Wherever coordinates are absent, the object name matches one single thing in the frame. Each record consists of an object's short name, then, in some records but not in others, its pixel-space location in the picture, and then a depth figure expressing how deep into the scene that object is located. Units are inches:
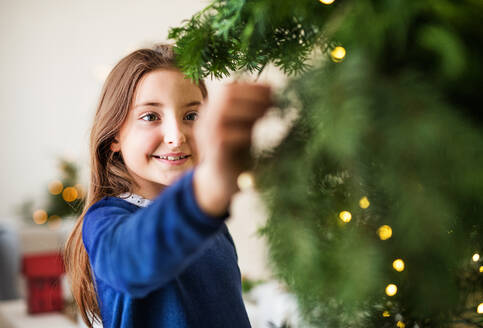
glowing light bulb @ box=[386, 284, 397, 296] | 13.9
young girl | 13.0
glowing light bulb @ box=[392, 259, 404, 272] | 11.3
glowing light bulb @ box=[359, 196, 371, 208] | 12.3
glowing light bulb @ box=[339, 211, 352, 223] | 12.5
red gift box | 85.7
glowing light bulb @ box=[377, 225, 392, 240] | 11.5
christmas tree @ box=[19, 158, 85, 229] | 152.4
